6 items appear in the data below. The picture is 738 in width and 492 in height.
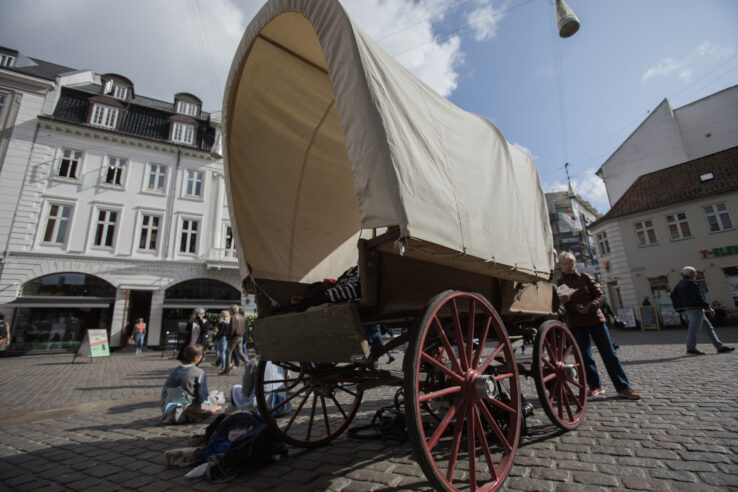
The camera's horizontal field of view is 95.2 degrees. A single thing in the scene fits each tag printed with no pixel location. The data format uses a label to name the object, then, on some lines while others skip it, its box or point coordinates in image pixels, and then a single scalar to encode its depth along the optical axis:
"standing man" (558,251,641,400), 3.80
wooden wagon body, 1.86
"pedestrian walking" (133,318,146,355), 14.53
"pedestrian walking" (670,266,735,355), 6.59
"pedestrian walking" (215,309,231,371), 8.63
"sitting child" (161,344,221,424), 4.08
